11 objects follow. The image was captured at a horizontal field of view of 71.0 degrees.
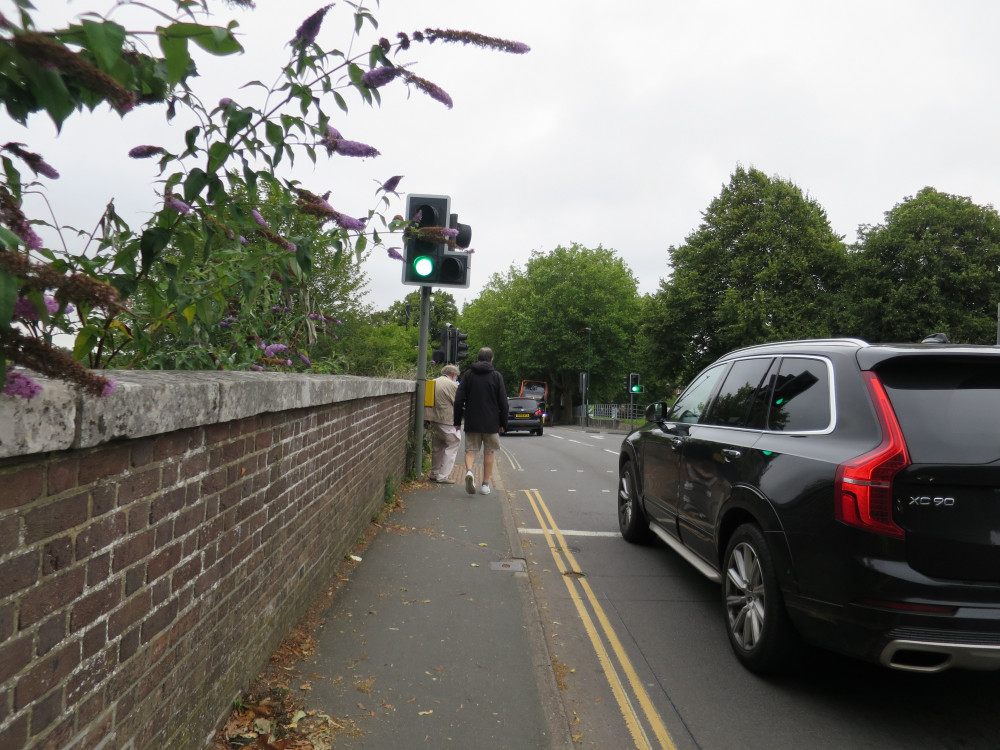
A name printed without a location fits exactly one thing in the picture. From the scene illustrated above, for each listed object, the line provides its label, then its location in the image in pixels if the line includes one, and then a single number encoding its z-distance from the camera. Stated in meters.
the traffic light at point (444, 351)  14.88
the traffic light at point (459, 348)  15.68
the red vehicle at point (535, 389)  57.72
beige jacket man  10.33
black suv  3.05
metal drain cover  5.87
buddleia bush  1.06
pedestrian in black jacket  9.68
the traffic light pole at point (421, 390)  10.03
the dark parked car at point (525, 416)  31.51
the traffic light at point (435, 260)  8.98
